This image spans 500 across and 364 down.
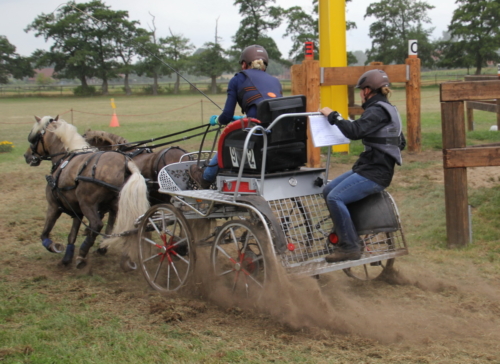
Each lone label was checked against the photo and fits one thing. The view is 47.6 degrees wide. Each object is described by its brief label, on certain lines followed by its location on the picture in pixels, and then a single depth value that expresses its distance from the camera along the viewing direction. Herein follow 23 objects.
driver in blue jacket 4.96
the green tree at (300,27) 55.50
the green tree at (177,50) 57.95
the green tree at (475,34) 49.16
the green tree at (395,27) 55.50
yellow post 11.77
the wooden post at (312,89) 10.68
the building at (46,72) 74.74
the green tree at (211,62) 56.12
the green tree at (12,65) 55.10
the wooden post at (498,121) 12.54
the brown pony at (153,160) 6.79
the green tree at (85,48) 52.00
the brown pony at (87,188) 6.00
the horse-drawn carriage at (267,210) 4.48
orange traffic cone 22.45
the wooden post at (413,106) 11.38
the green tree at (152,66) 53.59
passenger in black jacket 4.51
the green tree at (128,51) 52.03
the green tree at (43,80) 63.88
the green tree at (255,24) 56.51
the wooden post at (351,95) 14.61
